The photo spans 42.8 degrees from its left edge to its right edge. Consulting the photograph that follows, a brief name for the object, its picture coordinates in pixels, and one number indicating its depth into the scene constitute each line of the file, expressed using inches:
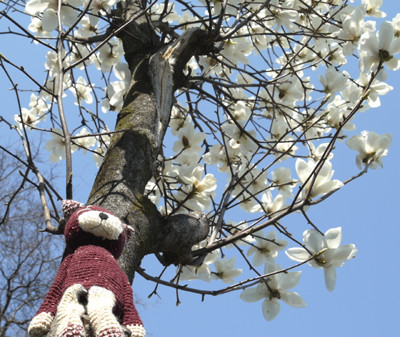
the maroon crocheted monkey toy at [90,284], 27.6
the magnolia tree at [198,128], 45.3
